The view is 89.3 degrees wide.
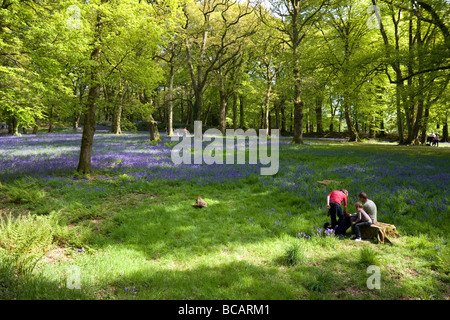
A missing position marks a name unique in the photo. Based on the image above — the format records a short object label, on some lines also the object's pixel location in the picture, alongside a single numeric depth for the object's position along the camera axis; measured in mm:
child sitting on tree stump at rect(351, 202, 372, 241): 5609
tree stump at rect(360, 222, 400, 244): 5512
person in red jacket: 6000
